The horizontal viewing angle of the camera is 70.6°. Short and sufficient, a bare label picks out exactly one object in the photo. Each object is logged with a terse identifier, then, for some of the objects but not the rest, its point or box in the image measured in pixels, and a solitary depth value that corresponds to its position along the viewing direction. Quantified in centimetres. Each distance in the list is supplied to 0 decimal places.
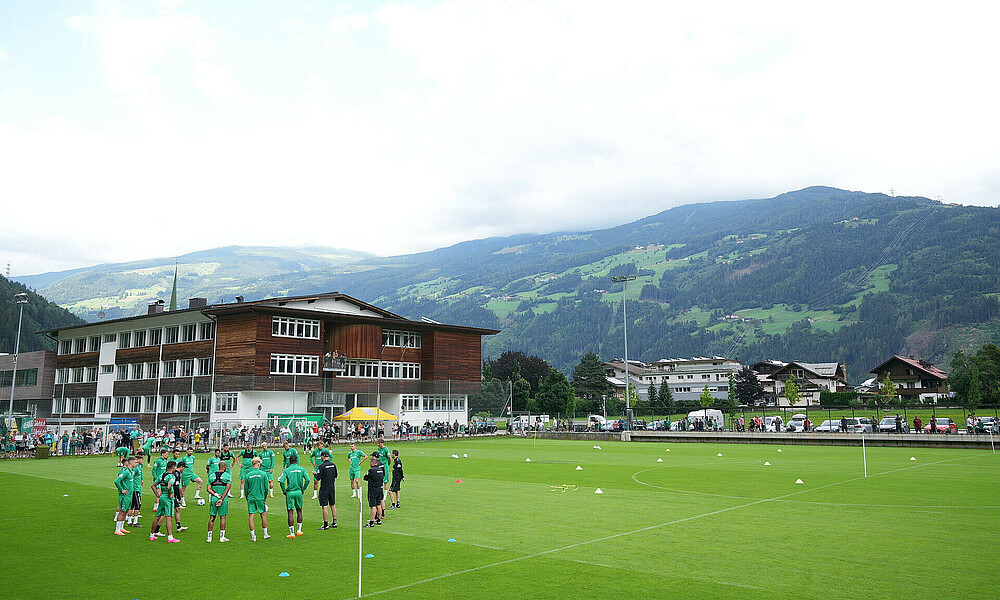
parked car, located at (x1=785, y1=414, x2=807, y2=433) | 5942
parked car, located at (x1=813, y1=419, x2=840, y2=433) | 5901
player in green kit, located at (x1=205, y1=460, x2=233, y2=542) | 1512
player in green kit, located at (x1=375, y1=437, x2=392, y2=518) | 1912
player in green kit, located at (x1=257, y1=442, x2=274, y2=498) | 1773
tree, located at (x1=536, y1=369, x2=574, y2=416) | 11556
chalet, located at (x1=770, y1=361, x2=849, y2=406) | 14100
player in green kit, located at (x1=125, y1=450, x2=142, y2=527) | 1666
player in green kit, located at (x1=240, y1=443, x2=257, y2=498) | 1652
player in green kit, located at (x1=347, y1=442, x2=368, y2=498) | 1950
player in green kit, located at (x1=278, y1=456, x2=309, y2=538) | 1559
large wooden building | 6341
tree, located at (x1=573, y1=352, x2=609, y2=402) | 13650
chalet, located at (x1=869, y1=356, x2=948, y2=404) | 12859
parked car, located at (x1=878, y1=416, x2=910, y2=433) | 5485
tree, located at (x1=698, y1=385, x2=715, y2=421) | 10669
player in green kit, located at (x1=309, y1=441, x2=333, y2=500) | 2064
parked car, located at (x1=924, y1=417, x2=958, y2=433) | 5125
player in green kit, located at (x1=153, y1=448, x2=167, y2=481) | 1664
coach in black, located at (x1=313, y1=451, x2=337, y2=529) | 1673
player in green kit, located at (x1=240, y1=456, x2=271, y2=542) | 1503
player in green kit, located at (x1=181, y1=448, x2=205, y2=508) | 1808
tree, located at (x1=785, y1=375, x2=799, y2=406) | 11148
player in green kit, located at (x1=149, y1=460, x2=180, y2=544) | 1539
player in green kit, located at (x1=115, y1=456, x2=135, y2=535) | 1622
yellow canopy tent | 5250
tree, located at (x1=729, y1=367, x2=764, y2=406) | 12125
